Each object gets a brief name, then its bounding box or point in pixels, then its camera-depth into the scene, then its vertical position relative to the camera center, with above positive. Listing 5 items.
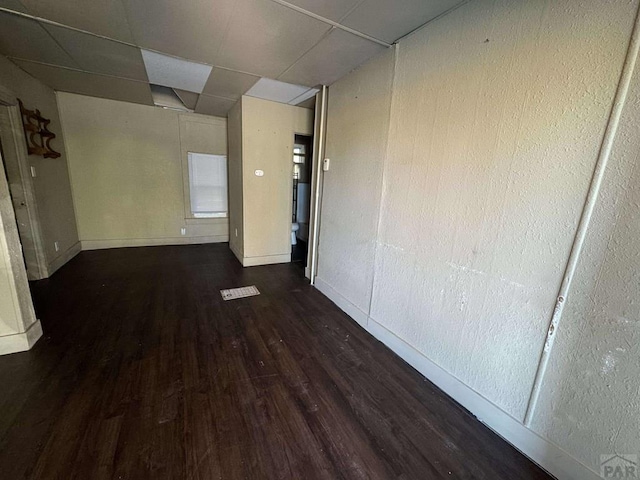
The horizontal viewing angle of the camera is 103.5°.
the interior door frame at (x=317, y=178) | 3.03 +0.09
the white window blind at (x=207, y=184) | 4.82 -0.10
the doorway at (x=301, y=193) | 5.05 -0.16
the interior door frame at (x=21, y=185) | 2.76 -0.19
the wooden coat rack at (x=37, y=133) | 3.06 +0.46
